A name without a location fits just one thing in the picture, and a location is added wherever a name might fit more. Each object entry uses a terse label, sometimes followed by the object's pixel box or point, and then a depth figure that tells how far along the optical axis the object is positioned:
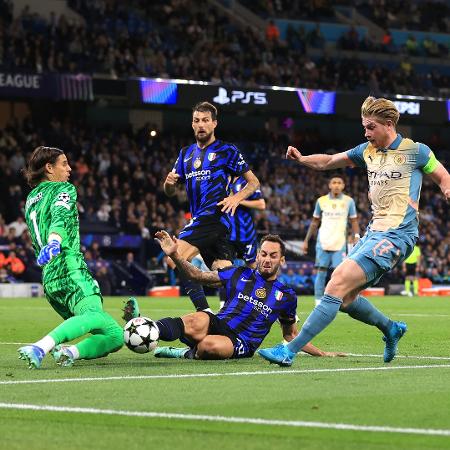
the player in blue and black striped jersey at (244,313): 16.07
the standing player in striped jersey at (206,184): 19.82
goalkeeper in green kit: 15.49
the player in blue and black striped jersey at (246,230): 21.76
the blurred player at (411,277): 54.02
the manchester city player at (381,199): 15.03
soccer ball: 15.45
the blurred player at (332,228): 34.65
